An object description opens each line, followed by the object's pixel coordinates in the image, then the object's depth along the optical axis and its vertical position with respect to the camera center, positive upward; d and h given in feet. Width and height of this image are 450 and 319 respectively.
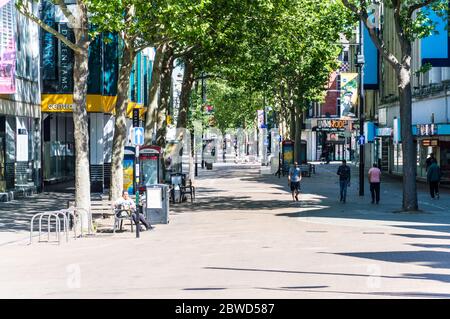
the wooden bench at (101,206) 87.71 -5.14
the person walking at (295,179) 124.26 -3.99
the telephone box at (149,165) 121.49 -1.79
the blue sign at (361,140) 146.58 +1.10
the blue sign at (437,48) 146.51 +15.10
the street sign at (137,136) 91.06 +1.45
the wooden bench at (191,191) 124.77 -5.35
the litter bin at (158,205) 90.94 -5.22
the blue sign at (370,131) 261.85 +4.41
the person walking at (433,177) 132.36 -4.35
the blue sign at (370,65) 221.46 +19.53
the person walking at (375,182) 121.80 -4.48
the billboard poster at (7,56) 111.45 +11.54
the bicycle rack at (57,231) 70.20 -6.16
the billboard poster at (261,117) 273.95 +9.13
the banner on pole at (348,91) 209.49 +13.02
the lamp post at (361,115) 143.13 +5.04
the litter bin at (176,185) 124.16 -4.55
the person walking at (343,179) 123.34 -4.08
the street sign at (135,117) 102.14 +3.68
